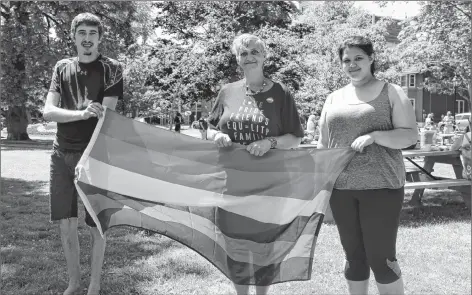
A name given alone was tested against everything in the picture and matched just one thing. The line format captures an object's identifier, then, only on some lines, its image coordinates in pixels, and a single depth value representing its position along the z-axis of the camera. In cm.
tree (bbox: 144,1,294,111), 2203
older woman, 324
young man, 352
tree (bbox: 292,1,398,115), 2333
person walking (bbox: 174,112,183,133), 2563
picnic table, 698
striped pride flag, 325
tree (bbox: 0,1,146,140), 2208
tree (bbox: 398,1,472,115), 1355
